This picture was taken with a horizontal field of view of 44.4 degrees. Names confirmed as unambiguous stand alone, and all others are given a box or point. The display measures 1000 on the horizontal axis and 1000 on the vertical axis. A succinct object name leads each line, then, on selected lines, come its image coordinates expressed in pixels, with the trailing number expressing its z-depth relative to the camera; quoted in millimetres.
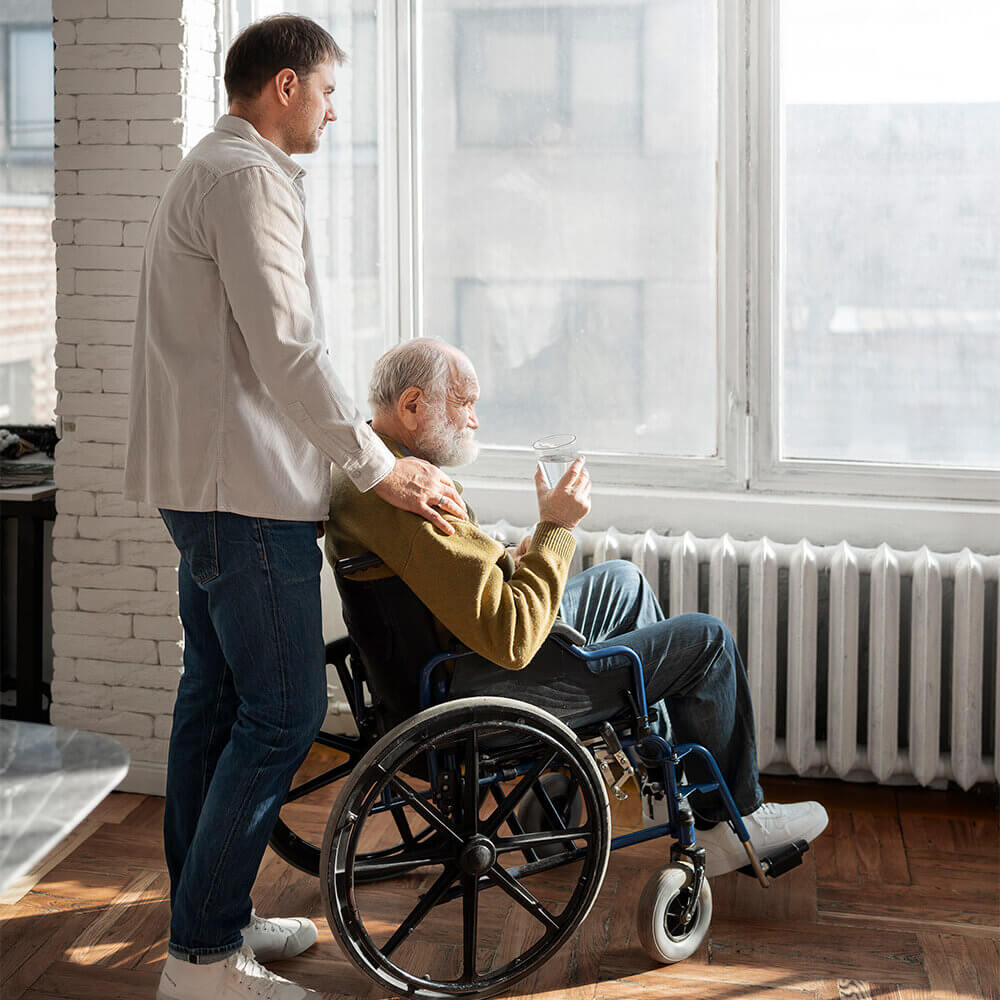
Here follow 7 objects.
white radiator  2748
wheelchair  1869
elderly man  1880
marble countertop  903
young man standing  1816
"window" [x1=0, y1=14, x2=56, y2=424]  3174
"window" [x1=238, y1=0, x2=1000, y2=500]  2811
